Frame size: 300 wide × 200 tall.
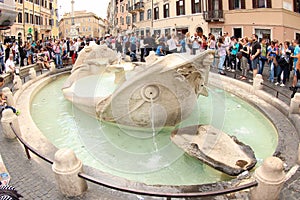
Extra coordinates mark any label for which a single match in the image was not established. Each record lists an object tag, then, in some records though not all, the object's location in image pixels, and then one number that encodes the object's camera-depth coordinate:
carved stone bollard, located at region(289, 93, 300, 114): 7.16
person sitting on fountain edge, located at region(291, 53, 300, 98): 9.39
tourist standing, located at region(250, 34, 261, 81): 11.17
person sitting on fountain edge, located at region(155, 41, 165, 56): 15.41
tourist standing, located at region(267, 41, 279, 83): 10.87
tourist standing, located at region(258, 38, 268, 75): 11.48
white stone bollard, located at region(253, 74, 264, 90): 9.72
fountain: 5.36
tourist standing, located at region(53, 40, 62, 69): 16.67
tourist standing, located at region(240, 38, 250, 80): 11.92
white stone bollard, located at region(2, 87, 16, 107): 8.25
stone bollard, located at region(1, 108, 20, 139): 6.17
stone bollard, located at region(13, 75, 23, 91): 10.61
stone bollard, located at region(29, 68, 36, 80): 12.82
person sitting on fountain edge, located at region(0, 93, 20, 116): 7.46
